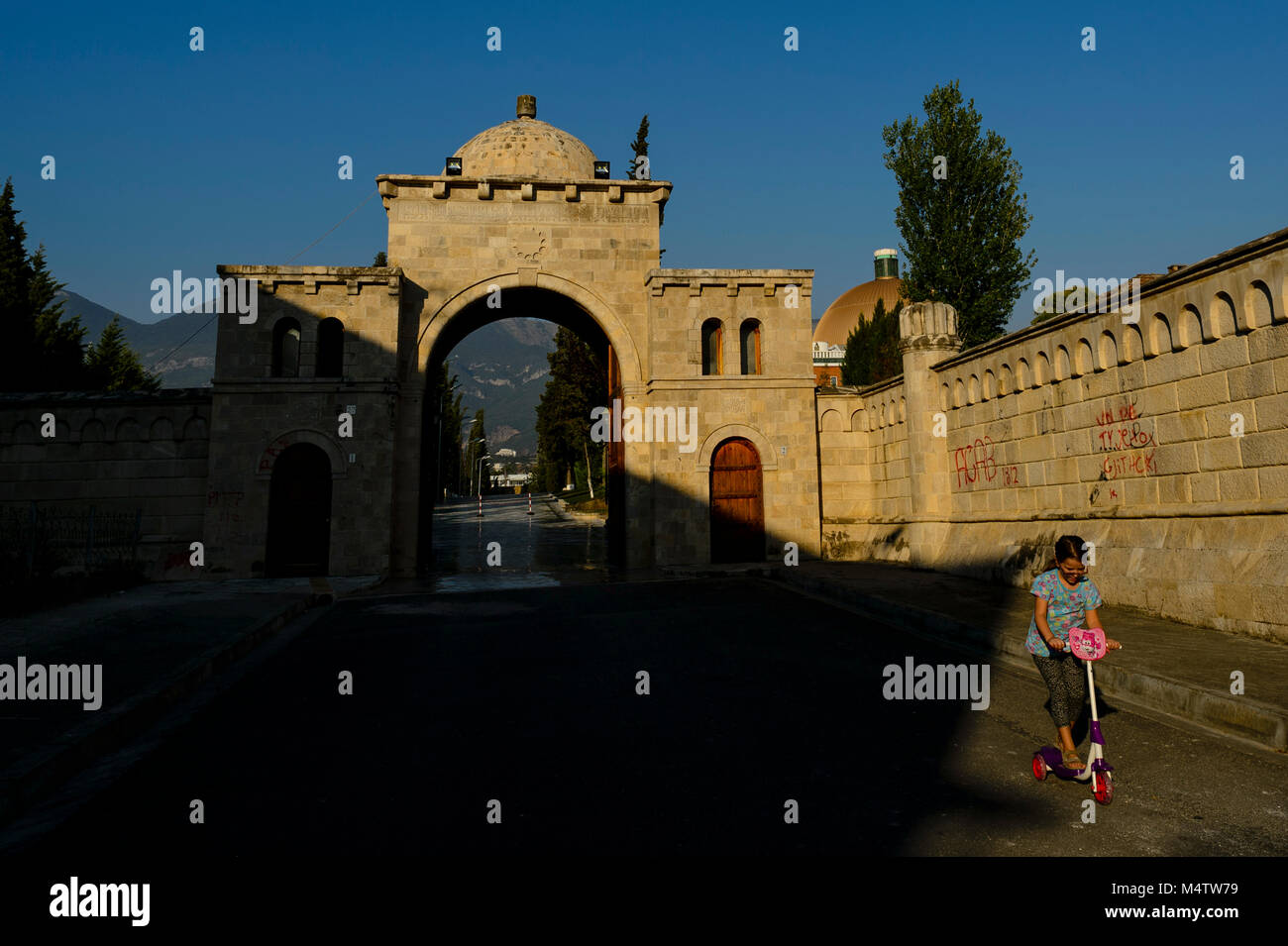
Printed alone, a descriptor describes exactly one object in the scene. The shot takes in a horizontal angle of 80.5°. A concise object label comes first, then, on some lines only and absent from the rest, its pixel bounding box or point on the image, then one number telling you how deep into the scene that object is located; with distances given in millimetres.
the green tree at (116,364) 40562
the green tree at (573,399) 41844
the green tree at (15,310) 31750
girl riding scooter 4469
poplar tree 28156
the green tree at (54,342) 34125
